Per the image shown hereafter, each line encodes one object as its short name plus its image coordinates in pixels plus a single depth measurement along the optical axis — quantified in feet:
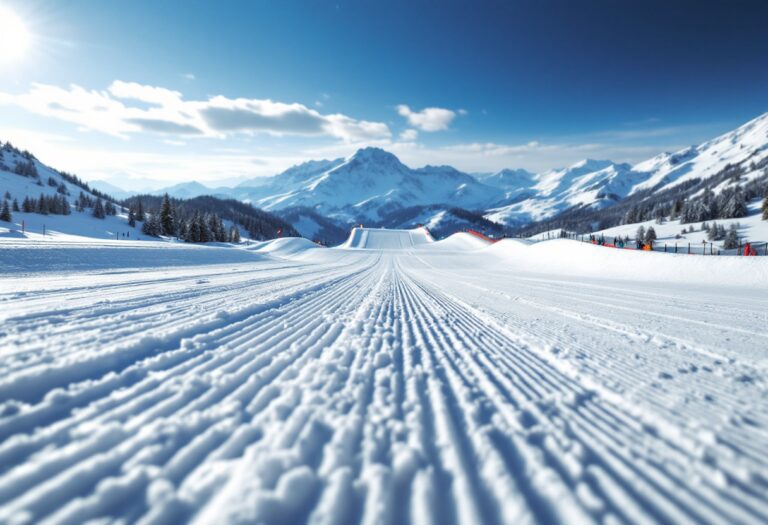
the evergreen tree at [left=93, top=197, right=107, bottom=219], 217.25
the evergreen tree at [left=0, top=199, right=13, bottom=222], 138.41
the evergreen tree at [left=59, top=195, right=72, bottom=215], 200.13
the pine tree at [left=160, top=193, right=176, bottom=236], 155.23
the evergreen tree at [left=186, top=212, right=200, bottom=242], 142.00
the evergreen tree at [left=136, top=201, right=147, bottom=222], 224.29
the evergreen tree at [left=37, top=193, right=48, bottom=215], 187.66
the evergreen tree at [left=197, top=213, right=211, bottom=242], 144.25
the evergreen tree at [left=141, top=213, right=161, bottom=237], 157.99
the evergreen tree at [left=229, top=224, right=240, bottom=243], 177.37
